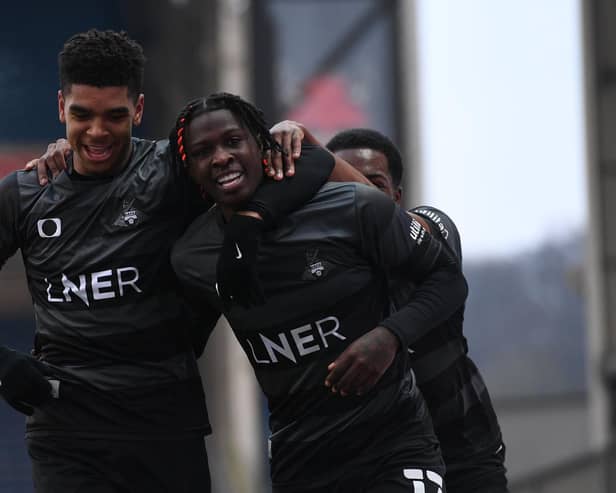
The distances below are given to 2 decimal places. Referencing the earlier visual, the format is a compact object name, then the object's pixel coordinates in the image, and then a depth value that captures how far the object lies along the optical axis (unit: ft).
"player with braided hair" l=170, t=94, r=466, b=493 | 29.30
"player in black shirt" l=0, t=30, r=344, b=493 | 29.89
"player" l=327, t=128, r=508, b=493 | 33.42
